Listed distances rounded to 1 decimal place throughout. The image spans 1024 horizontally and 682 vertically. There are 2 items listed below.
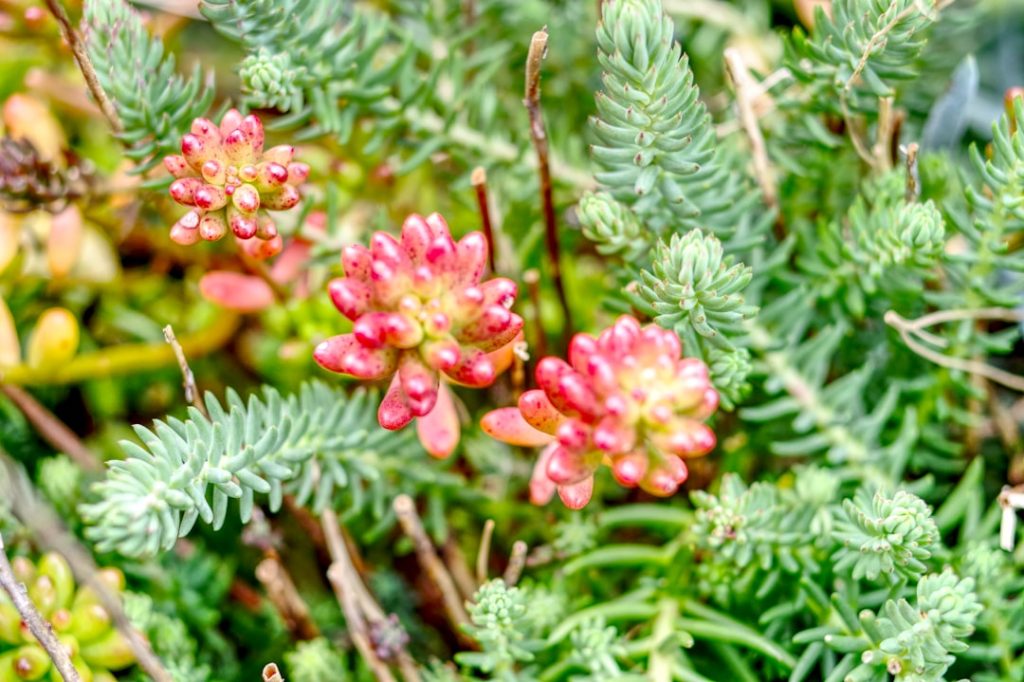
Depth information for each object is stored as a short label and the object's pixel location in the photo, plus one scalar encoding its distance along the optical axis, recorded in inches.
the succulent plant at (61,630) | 27.2
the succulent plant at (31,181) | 29.0
